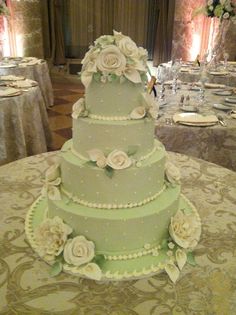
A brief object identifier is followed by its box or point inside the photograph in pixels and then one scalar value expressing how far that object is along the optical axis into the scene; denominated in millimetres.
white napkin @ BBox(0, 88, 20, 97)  3168
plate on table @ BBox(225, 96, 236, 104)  3060
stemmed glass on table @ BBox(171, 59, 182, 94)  3098
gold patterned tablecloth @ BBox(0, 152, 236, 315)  965
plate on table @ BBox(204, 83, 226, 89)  3799
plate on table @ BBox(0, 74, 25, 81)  3896
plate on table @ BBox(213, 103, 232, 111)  2842
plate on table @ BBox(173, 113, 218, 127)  2400
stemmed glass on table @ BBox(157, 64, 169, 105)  3023
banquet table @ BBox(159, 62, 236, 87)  4676
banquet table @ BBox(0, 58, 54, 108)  5082
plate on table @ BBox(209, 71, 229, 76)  4715
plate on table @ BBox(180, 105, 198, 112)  2754
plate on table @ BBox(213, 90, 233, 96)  3436
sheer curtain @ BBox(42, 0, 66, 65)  8203
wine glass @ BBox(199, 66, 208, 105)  3004
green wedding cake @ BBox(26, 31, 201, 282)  1101
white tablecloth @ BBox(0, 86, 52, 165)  3121
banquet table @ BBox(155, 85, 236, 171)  2354
